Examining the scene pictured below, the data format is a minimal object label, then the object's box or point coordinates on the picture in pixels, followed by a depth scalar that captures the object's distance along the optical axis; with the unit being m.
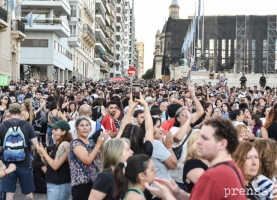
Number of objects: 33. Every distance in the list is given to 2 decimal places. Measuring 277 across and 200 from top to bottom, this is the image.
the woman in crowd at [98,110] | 11.19
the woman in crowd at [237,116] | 10.16
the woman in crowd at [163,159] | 6.04
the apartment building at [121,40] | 113.50
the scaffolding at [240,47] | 73.25
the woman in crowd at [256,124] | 9.73
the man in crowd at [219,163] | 3.72
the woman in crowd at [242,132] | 8.05
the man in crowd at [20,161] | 8.26
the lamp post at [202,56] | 64.09
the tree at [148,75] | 187.61
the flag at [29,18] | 36.33
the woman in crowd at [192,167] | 5.05
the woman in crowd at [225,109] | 13.49
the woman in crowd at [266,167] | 5.39
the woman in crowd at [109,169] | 5.25
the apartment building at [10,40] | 32.97
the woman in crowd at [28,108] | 12.23
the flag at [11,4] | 30.89
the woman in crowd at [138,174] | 4.52
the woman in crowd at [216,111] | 11.36
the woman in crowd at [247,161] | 5.10
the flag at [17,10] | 33.60
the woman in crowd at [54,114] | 12.27
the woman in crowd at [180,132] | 6.46
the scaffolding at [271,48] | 73.09
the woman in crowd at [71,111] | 12.57
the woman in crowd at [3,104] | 13.10
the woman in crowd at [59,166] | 7.01
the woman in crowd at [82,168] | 6.44
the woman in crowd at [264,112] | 11.77
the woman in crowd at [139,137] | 5.88
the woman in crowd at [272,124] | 8.66
